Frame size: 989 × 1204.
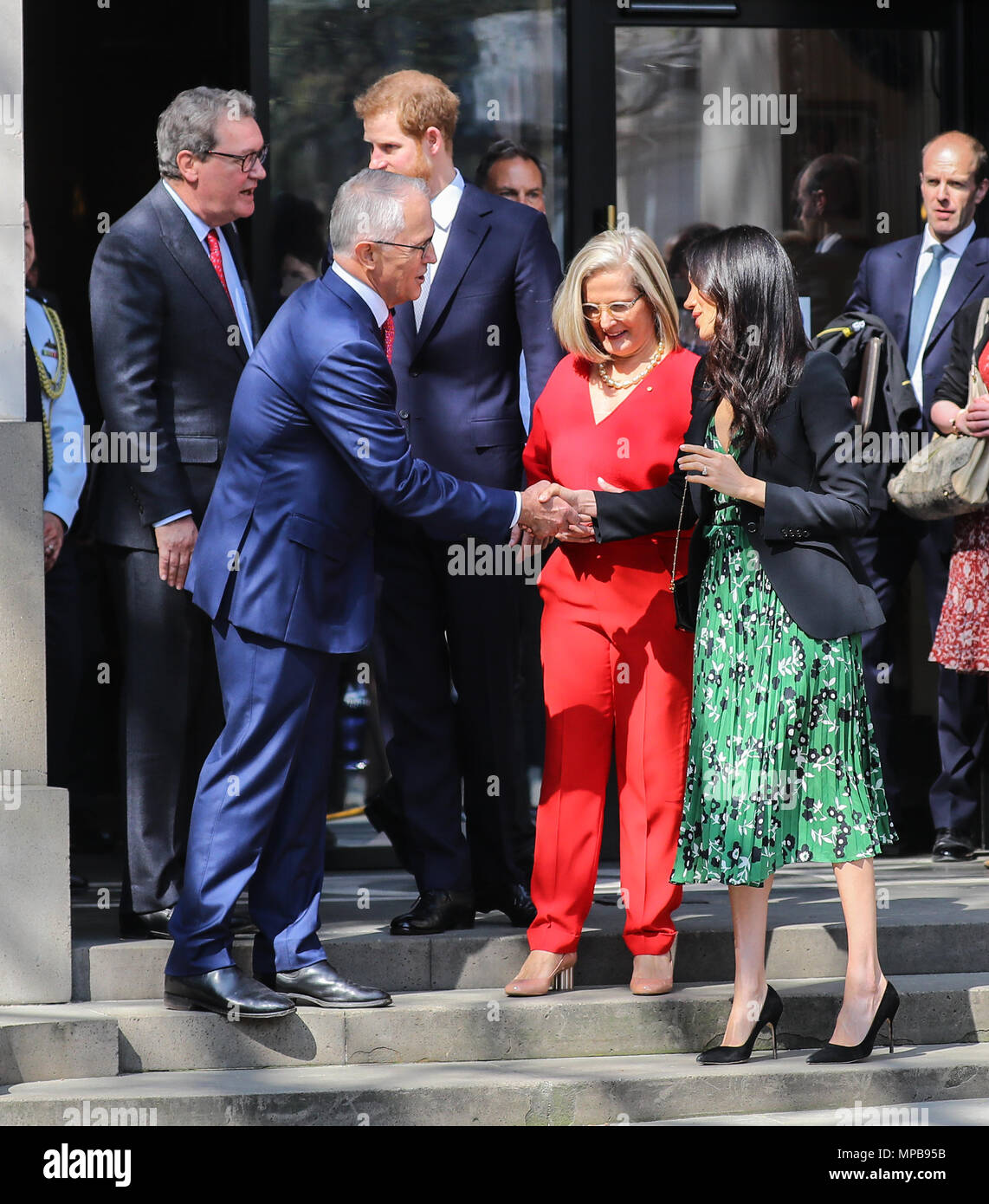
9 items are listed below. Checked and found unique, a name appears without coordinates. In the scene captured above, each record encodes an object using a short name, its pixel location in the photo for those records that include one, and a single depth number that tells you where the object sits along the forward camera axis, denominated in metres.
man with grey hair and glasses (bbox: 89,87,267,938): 10.69
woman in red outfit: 10.45
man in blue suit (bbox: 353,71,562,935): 11.12
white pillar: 10.15
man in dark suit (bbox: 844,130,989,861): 14.11
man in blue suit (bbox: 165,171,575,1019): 9.78
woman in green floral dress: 9.52
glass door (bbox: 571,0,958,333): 14.34
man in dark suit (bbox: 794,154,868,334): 14.69
